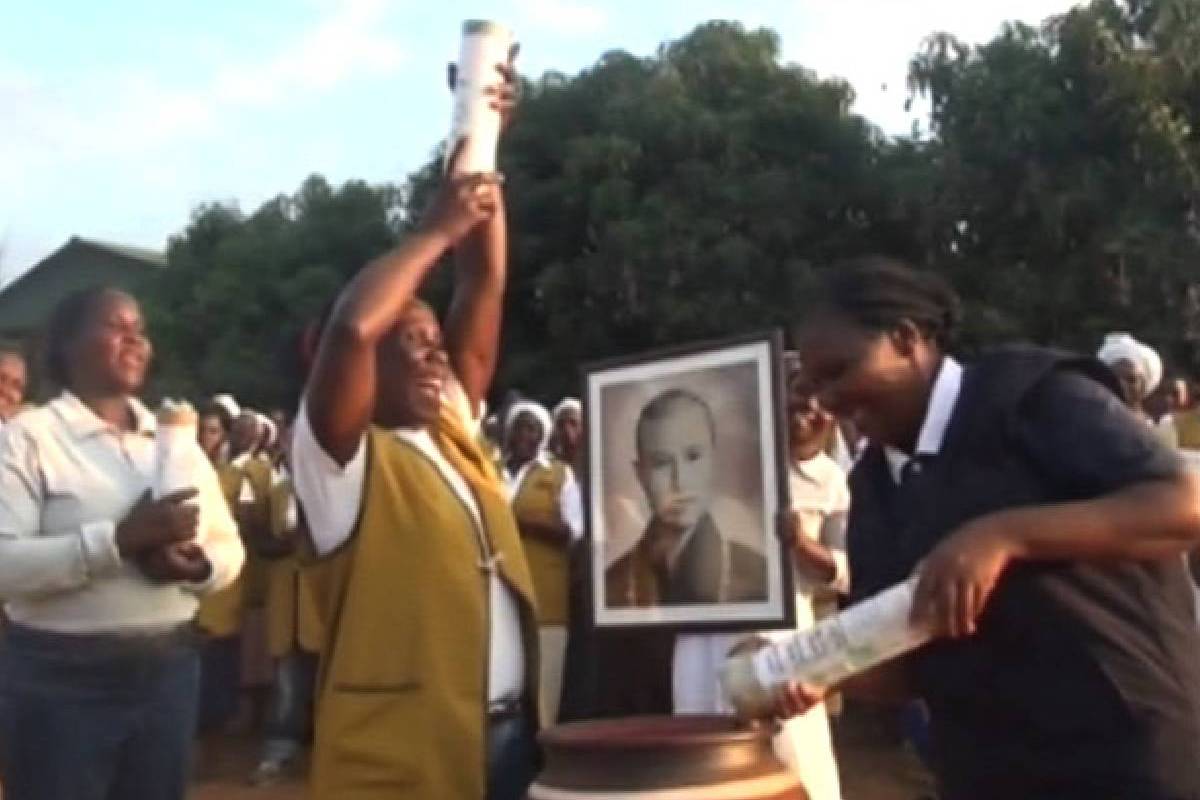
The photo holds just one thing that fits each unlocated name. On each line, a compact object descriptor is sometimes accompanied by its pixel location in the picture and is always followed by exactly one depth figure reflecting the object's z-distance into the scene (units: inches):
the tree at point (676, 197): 864.3
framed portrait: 153.6
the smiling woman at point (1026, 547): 113.7
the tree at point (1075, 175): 728.3
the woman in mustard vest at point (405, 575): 151.6
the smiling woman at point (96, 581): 187.3
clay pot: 129.3
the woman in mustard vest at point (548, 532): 361.1
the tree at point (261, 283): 1126.4
